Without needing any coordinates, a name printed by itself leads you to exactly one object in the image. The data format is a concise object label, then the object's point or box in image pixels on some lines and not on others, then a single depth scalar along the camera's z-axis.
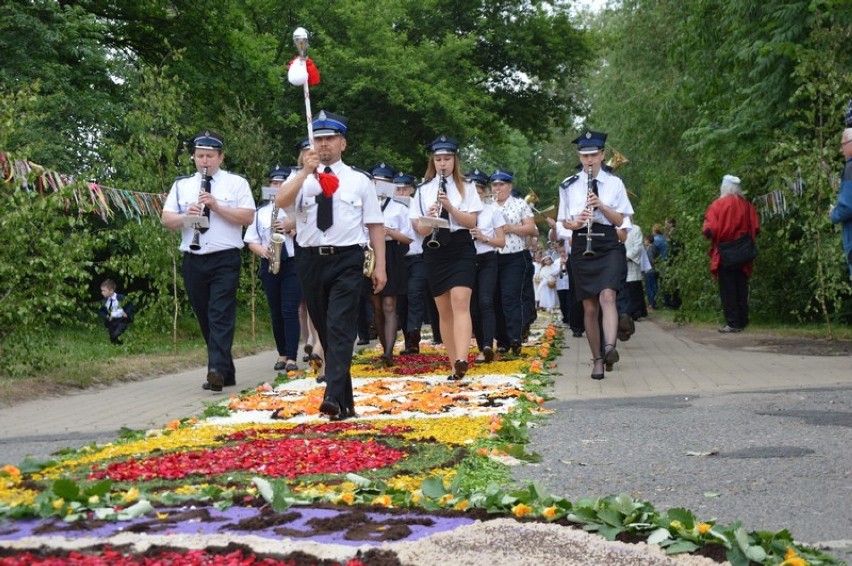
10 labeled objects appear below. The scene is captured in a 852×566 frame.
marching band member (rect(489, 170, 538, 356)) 15.14
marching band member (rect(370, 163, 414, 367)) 14.38
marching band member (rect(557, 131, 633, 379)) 12.26
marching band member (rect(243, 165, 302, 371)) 14.05
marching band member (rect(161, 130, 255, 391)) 12.17
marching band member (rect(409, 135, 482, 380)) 12.17
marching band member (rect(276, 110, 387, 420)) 9.18
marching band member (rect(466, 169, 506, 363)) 13.81
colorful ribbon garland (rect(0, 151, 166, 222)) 13.16
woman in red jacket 18.64
